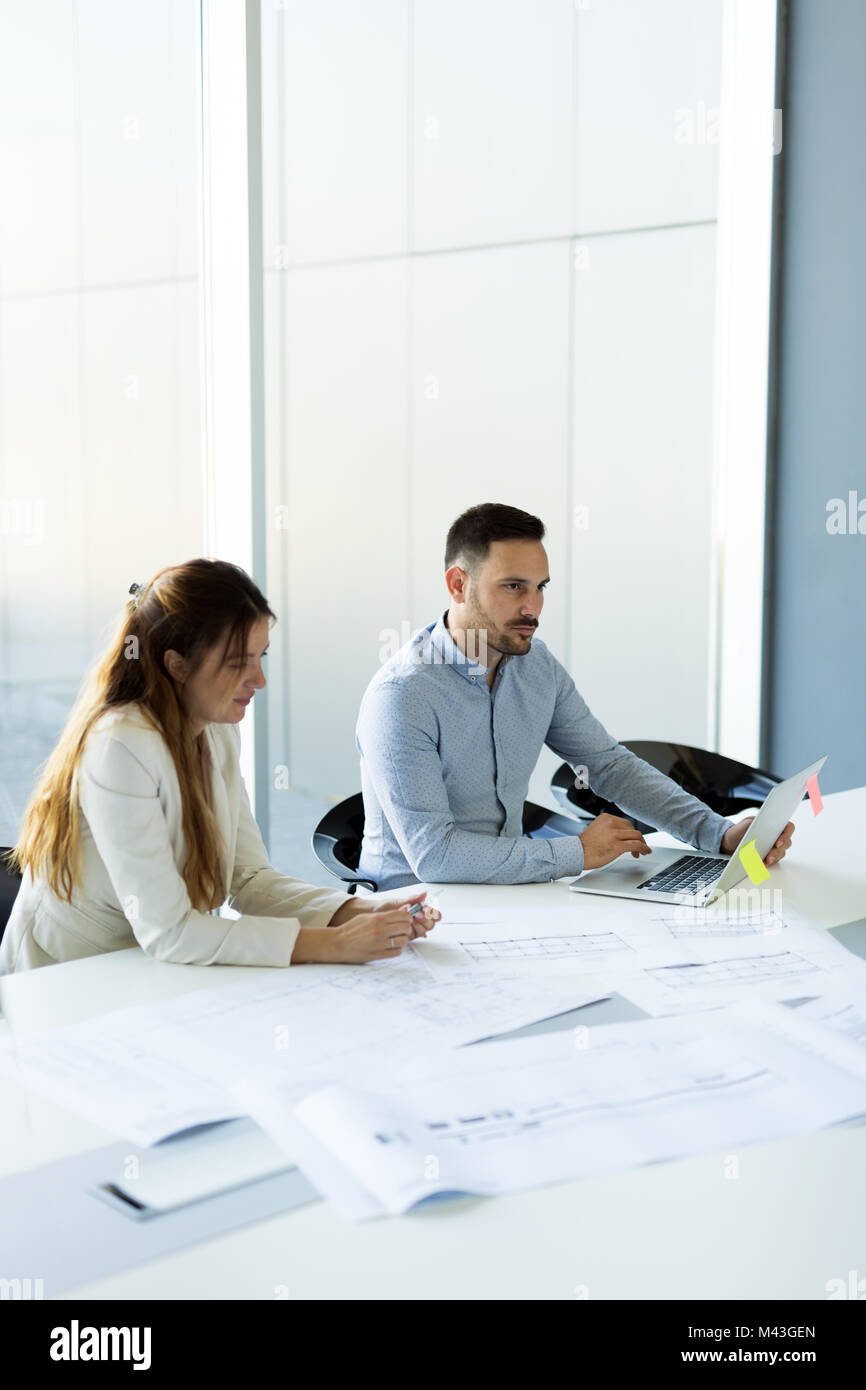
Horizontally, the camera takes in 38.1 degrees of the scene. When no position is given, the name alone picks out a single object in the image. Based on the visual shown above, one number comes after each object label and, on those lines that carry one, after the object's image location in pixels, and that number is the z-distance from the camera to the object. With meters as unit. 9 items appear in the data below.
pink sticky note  2.52
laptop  2.12
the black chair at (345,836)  2.54
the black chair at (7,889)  2.10
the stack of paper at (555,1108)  1.18
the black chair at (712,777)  3.29
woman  1.77
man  2.43
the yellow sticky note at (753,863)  2.08
